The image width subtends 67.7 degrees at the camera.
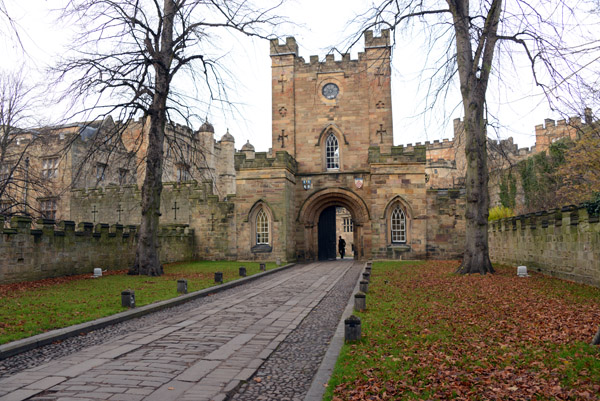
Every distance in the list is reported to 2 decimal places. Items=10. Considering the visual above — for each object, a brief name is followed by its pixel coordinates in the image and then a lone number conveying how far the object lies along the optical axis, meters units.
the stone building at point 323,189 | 23.39
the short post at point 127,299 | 9.12
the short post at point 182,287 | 11.34
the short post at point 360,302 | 8.60
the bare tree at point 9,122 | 20.74
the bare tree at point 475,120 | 14.10
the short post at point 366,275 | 13.10
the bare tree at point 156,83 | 15.40
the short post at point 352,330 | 6.09
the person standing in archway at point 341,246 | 30.69
